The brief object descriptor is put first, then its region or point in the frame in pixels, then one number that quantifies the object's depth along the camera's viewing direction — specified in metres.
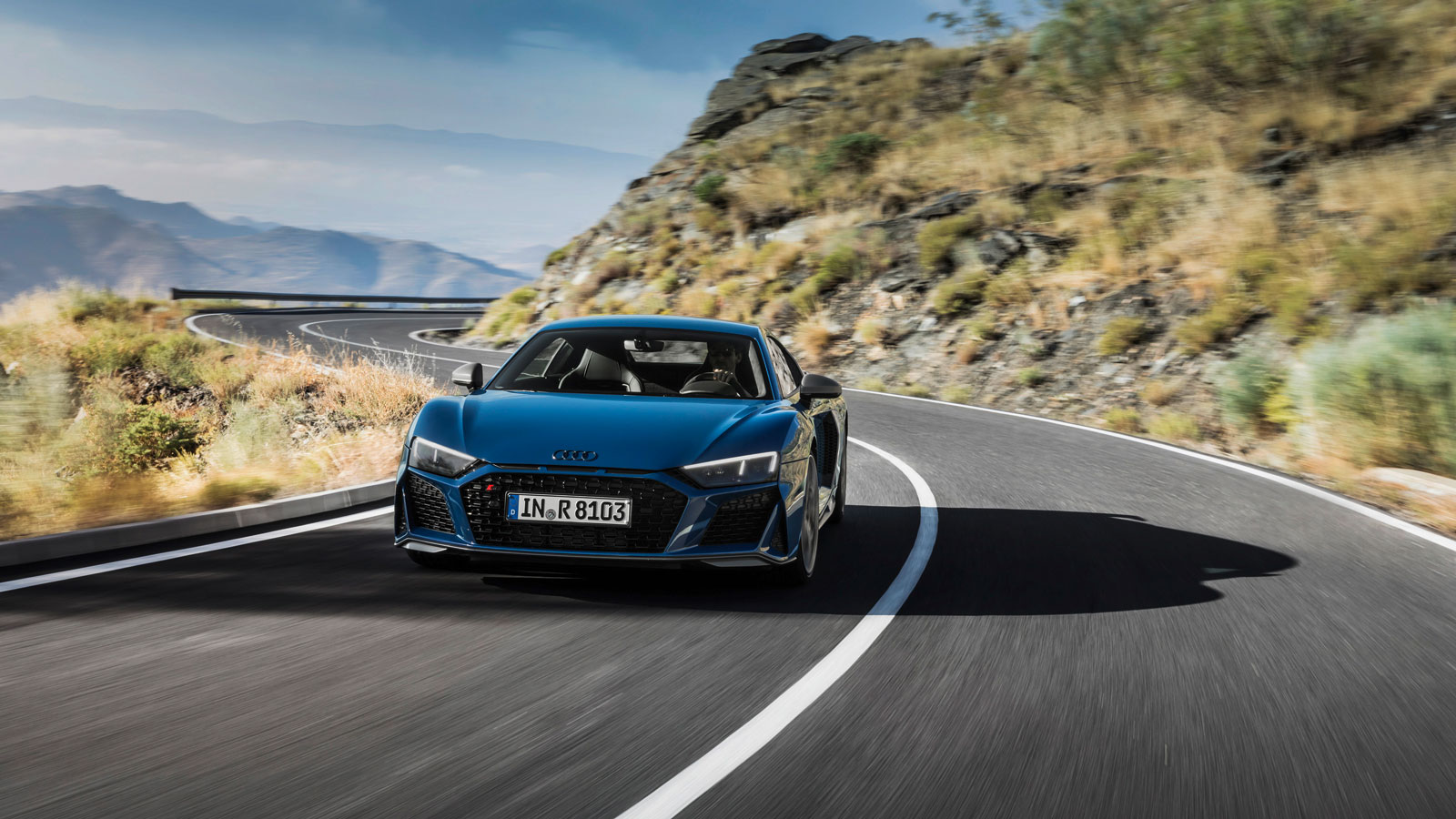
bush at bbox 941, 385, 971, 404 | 17.42
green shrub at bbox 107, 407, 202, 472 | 10.27
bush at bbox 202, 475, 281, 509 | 7.09
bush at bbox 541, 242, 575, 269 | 35.38
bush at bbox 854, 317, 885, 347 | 20.92
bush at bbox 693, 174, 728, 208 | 32.28
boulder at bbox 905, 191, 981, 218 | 24.56
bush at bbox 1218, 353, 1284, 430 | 13.16
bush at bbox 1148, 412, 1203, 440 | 13.47
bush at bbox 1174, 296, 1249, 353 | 15.87
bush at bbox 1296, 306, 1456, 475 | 9.99
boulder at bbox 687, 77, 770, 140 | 41.38
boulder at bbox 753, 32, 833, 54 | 48.78
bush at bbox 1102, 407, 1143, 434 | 14.35
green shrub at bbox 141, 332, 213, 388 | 16.73
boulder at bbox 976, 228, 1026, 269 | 21.52
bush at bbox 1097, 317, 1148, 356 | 16.92
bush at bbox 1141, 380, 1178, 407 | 15.16
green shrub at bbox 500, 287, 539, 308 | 33.47
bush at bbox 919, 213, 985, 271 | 22.53
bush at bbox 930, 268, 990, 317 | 20.56
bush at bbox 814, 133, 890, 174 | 30.95
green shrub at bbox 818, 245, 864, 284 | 23.70
